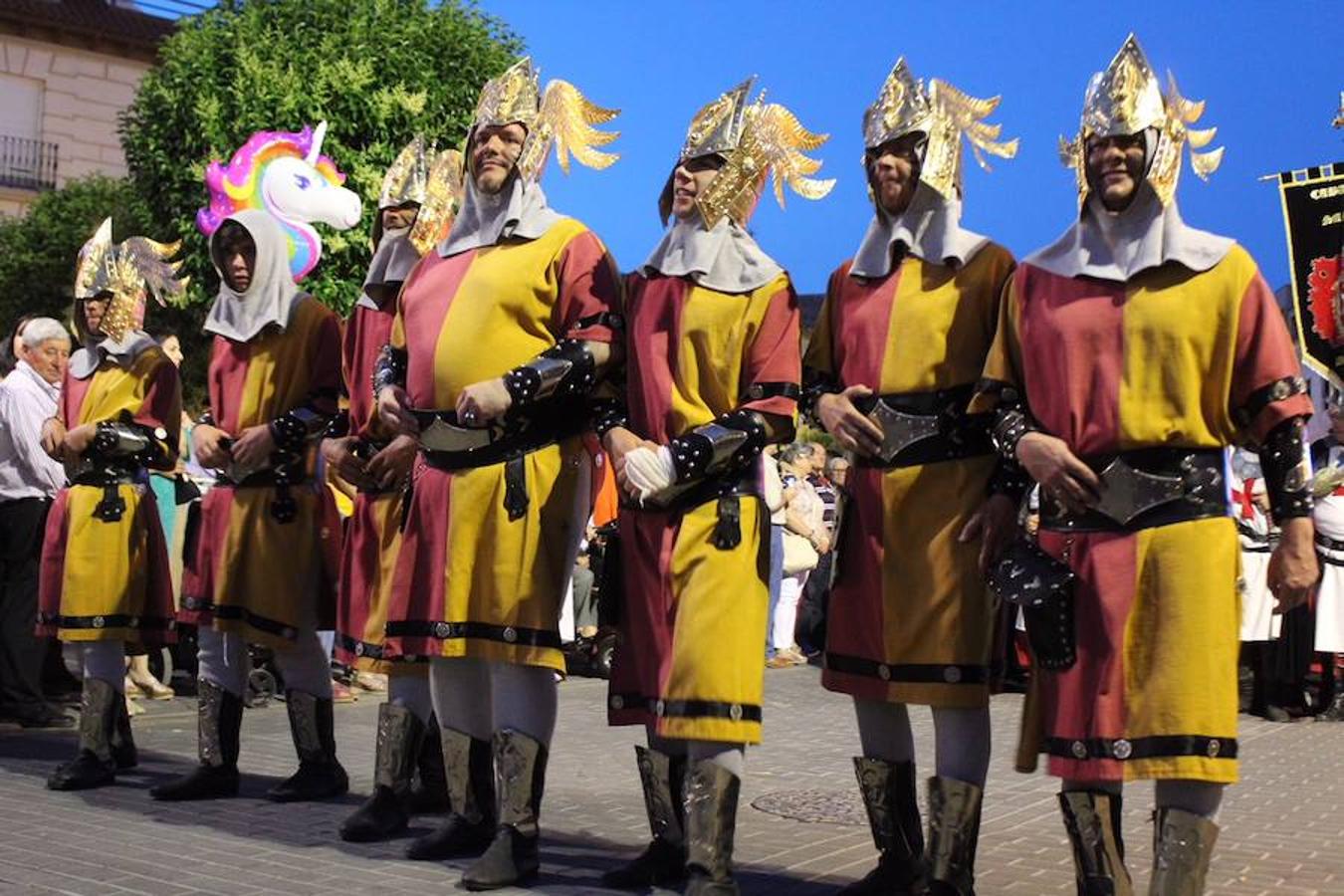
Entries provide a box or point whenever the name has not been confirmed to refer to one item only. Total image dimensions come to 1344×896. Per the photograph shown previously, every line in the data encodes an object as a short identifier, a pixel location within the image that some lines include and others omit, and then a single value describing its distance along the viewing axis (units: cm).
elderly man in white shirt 938
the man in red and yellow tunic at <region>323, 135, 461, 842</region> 611
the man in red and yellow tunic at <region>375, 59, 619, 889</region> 542
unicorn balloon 1320
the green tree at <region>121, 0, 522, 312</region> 2250
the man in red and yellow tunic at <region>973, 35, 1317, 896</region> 426
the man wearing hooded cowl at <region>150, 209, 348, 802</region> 677
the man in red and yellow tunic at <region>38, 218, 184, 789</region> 720
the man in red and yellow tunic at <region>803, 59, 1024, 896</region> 487
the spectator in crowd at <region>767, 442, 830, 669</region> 1447
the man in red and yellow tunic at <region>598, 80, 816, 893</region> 495
